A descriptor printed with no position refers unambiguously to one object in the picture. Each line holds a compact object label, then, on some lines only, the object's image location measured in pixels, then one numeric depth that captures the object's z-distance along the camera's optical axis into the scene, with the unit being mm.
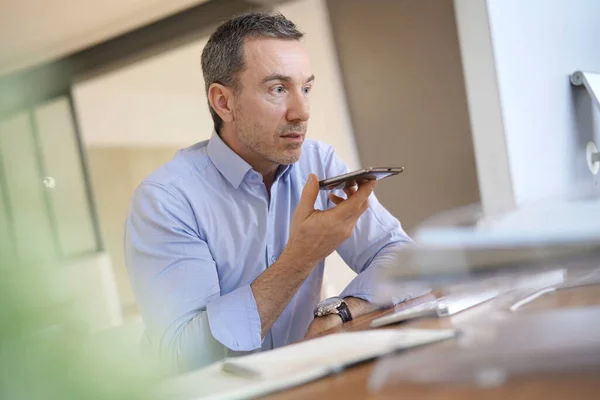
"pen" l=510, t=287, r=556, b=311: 752
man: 1263
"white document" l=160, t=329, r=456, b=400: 660
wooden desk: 496
